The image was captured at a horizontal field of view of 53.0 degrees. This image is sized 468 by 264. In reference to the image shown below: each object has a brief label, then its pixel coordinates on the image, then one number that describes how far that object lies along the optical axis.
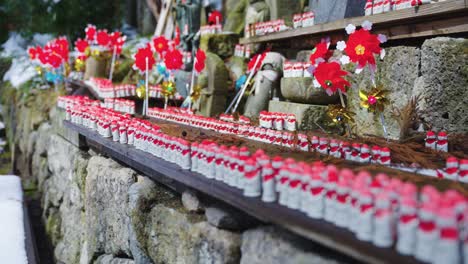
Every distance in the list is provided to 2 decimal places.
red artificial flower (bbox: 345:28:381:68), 3.66
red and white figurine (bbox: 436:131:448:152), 3.36
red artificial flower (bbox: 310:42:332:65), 3.97
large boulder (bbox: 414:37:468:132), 3.91
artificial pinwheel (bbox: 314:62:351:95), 3.82
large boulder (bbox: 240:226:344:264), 1.92
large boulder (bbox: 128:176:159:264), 3.30
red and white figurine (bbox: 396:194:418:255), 1.64
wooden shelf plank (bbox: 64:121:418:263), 1.66
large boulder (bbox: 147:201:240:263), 2.43
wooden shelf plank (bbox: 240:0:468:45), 4.08
